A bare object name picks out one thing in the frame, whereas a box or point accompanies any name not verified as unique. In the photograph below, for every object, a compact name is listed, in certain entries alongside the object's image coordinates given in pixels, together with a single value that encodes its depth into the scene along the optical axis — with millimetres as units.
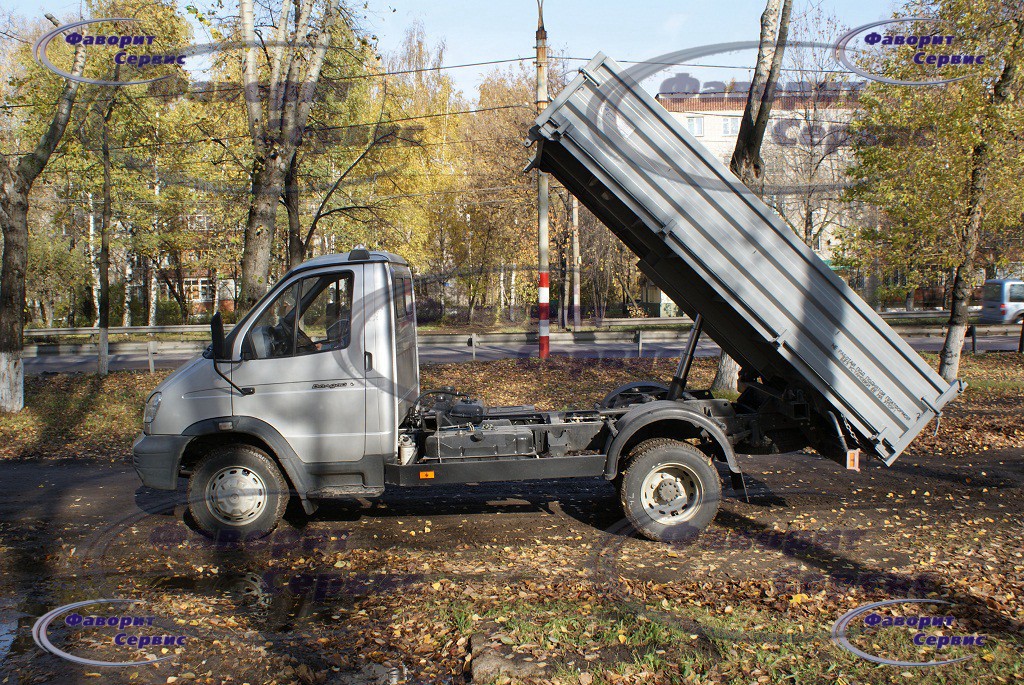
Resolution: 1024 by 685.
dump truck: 5668
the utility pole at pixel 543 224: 16156
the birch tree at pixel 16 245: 12250
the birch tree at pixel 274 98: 12219
